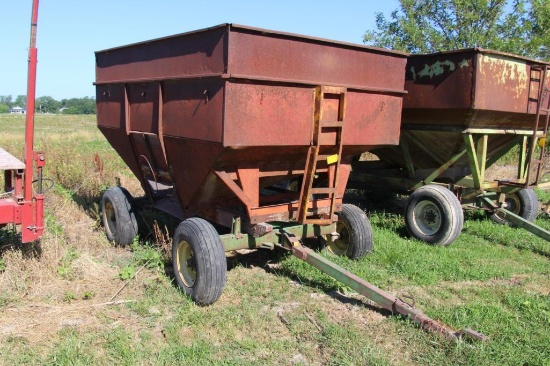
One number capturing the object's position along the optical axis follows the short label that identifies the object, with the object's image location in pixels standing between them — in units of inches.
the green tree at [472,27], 565.0
